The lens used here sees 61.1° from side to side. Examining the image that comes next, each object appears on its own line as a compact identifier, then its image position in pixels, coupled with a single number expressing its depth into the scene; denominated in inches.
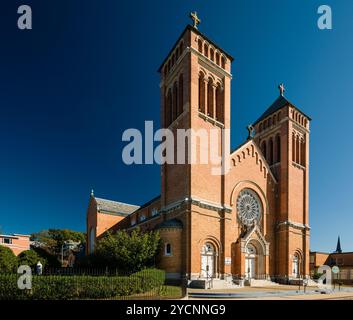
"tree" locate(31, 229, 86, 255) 3003.4
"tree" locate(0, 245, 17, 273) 927.7
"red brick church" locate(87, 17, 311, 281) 991.0
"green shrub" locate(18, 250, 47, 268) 1127.0
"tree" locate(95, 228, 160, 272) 920.9
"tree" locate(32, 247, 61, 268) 1490.8
